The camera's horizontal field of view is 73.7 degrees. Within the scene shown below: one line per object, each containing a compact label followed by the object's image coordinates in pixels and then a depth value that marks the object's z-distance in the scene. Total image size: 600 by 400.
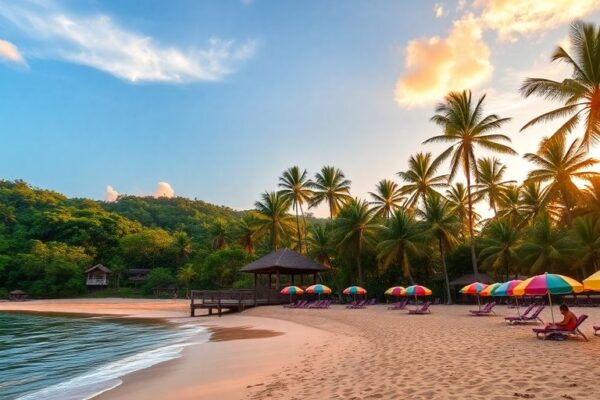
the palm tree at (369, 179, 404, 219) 42.94
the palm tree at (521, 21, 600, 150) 17.22
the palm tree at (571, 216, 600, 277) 25.88
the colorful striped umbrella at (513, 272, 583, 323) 11.32
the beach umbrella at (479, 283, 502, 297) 16.09
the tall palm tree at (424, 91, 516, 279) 30.77
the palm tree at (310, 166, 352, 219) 44.31
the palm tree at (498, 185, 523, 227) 40.89
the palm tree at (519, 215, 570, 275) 27.27
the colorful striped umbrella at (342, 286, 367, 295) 28.44
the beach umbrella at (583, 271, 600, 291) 9.72
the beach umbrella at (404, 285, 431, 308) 23.48
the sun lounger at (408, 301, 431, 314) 22.20
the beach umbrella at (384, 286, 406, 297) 24.56
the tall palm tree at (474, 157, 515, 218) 40.69
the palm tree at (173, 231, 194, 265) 66.69
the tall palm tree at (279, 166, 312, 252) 45.47
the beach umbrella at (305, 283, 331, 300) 29.41
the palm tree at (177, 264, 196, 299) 56.81
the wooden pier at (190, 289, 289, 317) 30.97
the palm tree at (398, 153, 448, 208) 40.16
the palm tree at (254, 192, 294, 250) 45.12
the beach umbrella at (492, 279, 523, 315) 14.70
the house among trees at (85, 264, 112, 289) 60.53
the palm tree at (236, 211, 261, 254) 51.25
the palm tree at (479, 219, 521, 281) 30.98
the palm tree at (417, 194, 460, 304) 31.86
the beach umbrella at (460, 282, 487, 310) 20.97
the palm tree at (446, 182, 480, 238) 42.84
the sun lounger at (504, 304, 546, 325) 14.73
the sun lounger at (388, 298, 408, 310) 26.11
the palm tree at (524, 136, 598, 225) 29.67
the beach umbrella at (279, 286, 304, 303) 30.77
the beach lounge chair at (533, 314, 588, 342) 10.34
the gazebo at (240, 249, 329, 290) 32.47
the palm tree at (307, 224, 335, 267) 40.25
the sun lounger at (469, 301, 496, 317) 19.50
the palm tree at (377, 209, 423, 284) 32.66
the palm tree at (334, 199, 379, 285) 35.91
